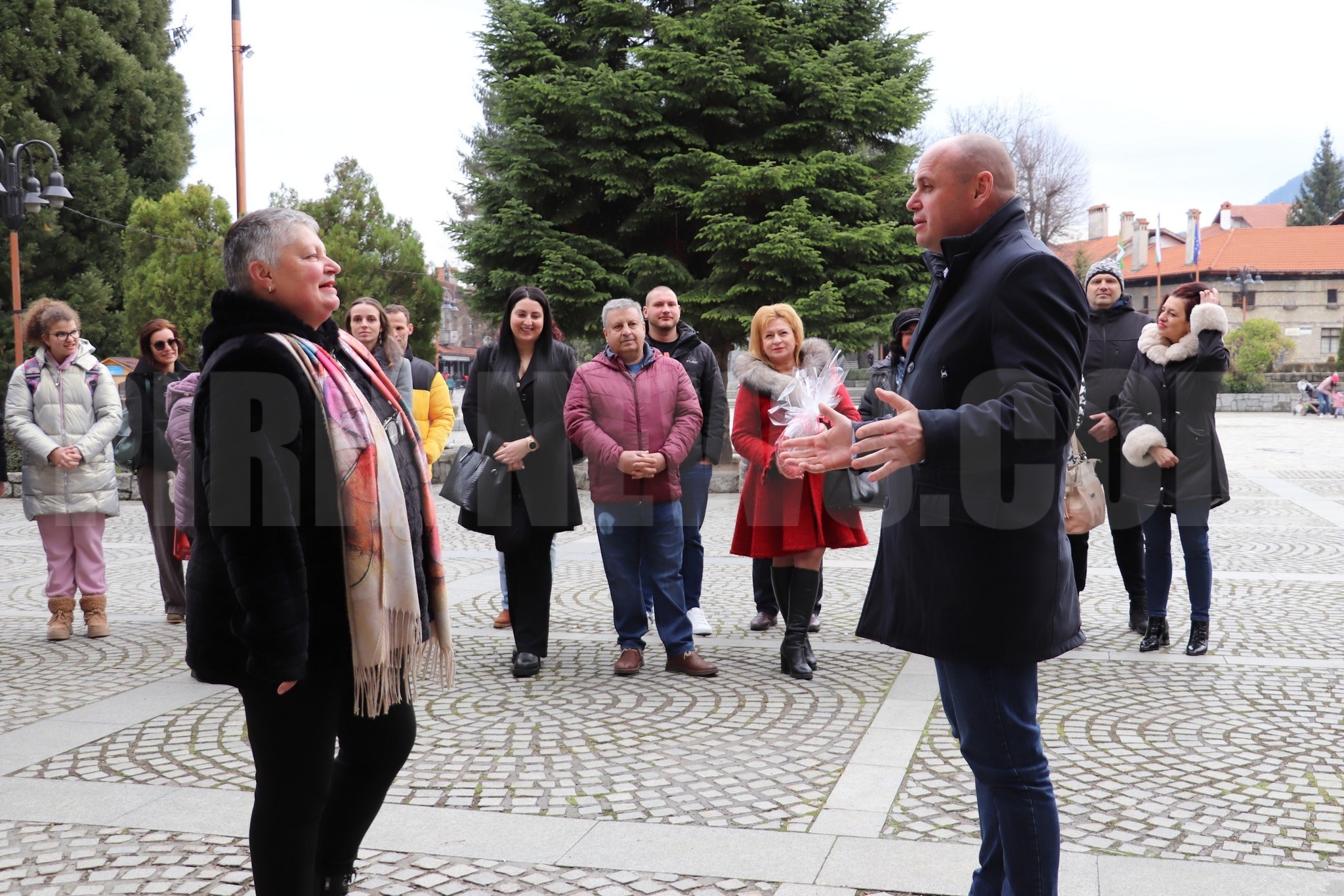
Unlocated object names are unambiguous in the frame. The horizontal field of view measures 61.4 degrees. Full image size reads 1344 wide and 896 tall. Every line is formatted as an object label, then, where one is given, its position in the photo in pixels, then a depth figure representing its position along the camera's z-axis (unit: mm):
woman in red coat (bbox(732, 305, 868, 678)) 5727
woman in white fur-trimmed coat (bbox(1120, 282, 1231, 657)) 5934
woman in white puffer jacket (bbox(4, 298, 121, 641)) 7043
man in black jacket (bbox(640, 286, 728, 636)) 7062
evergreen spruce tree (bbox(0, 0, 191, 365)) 25062
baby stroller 41625
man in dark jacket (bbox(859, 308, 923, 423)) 6598
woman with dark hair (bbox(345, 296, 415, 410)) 6793
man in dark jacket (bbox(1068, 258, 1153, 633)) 6492
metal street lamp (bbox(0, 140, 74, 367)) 15500
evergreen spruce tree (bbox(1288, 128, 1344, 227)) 85688
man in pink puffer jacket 5855
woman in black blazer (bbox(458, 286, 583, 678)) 5922
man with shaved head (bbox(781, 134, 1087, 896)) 2361
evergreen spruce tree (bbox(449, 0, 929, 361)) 16672
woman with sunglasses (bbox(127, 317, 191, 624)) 7328
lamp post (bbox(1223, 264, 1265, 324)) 55656
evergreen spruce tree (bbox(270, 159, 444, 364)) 30266
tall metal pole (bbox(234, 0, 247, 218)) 22781
